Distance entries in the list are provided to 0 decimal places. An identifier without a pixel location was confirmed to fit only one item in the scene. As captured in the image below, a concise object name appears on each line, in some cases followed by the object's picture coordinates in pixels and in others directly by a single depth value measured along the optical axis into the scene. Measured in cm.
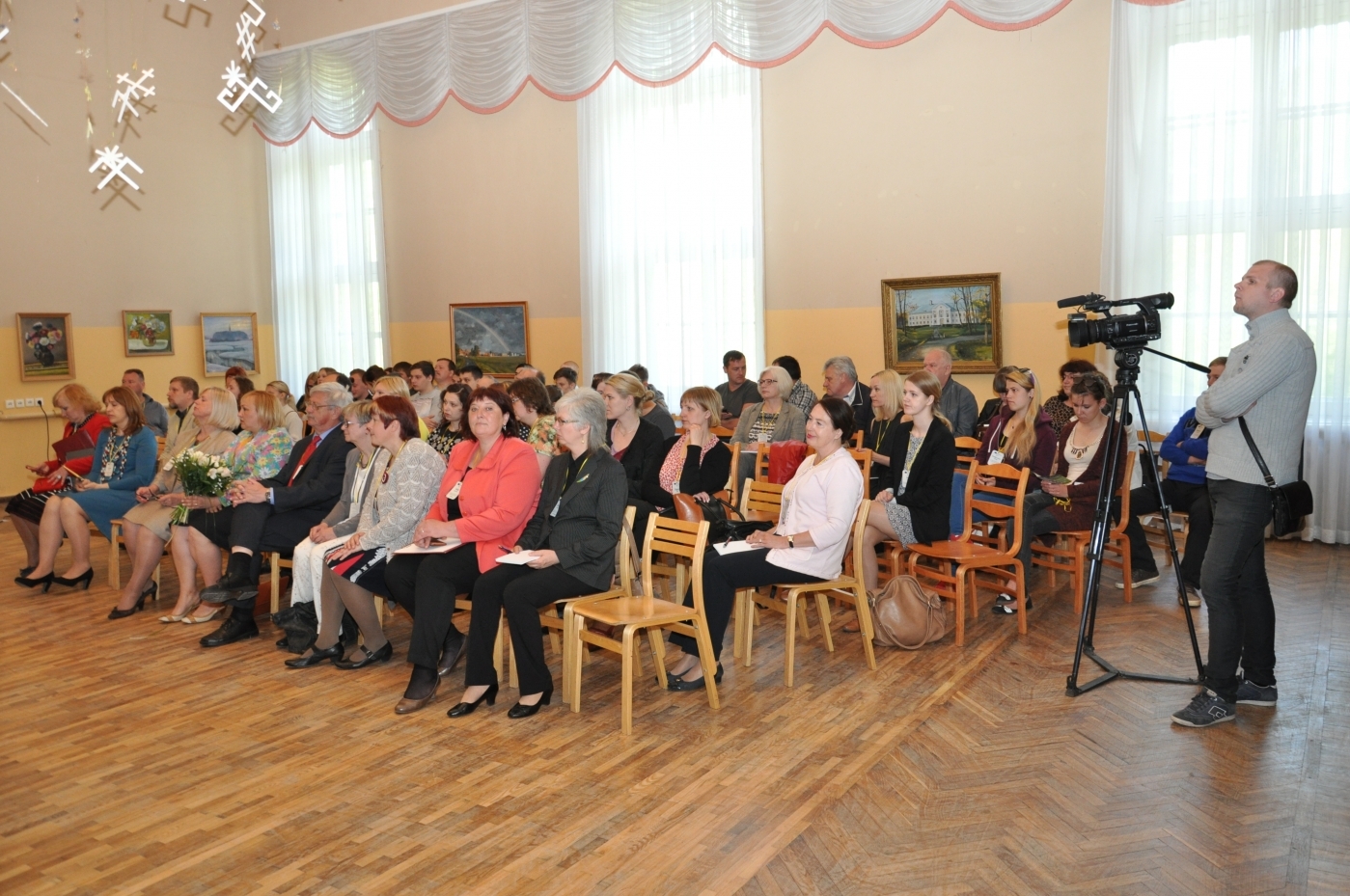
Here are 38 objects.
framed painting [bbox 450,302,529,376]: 1241
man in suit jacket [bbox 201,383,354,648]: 601
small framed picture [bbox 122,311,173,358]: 1290
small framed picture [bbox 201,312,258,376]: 1386
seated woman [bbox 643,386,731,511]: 627
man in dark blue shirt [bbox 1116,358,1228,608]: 614
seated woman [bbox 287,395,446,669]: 523
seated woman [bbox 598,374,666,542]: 623
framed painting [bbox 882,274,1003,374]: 931
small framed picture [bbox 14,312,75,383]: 1192
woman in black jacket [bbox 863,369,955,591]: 572
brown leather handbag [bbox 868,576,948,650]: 532
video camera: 427
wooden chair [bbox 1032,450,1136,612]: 609
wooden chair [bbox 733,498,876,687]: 484
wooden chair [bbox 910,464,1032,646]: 547
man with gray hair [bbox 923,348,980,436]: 862
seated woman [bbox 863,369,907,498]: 668
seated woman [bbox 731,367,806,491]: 746
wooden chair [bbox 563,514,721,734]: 438
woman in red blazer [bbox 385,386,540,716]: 479
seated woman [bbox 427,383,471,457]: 668
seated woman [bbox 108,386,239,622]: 660
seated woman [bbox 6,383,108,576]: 750
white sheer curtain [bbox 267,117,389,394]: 1348
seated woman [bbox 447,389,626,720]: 457
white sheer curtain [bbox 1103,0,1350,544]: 778
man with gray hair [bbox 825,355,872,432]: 798
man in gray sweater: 392
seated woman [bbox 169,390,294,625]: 633
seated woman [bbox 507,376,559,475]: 579
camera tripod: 433
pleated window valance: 947
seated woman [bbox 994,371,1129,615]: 612
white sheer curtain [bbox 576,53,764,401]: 1058
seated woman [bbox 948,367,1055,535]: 644
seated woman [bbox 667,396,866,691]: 481
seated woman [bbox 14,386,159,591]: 725
